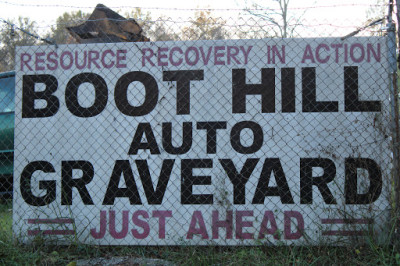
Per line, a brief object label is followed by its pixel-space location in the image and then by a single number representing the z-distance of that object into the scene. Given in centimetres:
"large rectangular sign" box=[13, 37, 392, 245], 402
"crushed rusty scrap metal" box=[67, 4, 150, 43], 606
